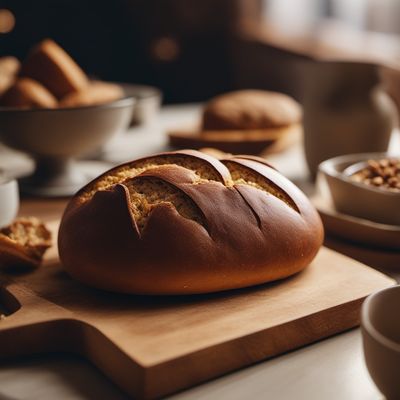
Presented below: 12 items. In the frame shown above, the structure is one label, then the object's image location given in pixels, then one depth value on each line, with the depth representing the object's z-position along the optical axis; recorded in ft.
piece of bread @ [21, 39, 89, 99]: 4.83
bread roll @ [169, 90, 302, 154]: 5.42
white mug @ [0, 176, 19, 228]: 3.49
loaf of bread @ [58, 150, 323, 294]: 2.70
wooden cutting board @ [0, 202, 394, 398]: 2.33
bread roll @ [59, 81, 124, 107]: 4.69
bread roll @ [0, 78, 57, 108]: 4.48
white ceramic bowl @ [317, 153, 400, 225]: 3.49
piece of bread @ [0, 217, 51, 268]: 3.06
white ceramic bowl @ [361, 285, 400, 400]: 1.90
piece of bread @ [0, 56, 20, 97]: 5.01
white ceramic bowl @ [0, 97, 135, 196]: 4.26
